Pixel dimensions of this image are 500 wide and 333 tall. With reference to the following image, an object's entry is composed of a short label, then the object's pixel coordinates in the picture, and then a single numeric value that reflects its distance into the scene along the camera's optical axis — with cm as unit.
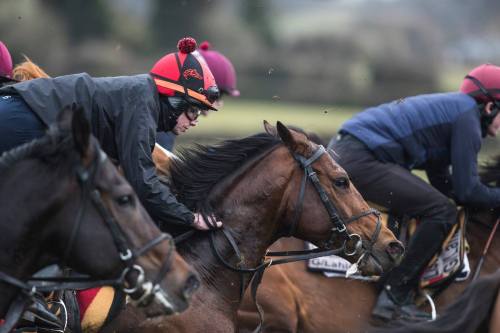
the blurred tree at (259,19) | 5847
